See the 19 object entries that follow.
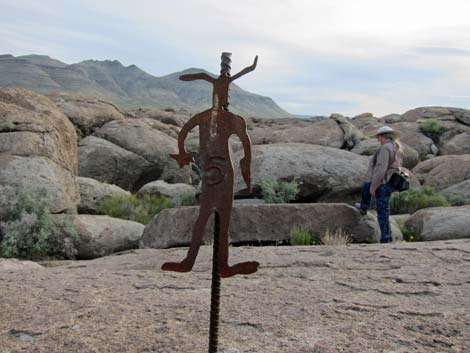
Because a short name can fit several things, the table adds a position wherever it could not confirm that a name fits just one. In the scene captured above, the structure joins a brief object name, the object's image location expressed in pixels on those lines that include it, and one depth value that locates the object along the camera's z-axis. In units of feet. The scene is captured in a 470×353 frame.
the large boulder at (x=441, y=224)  32.45
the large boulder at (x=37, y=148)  33.60
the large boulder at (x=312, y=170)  40.47
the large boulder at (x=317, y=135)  63.82
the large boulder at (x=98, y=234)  31.19
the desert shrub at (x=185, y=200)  42.52
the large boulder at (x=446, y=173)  54.19
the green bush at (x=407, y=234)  33.92
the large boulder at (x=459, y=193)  46.53
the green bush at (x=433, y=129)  83.92
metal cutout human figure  9.46
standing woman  29.78
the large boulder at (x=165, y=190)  44.99
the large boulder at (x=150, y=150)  55.31
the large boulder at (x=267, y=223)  30.83
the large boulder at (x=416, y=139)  78.23
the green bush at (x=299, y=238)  29.84
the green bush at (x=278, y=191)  37.83
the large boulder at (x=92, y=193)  39.55
